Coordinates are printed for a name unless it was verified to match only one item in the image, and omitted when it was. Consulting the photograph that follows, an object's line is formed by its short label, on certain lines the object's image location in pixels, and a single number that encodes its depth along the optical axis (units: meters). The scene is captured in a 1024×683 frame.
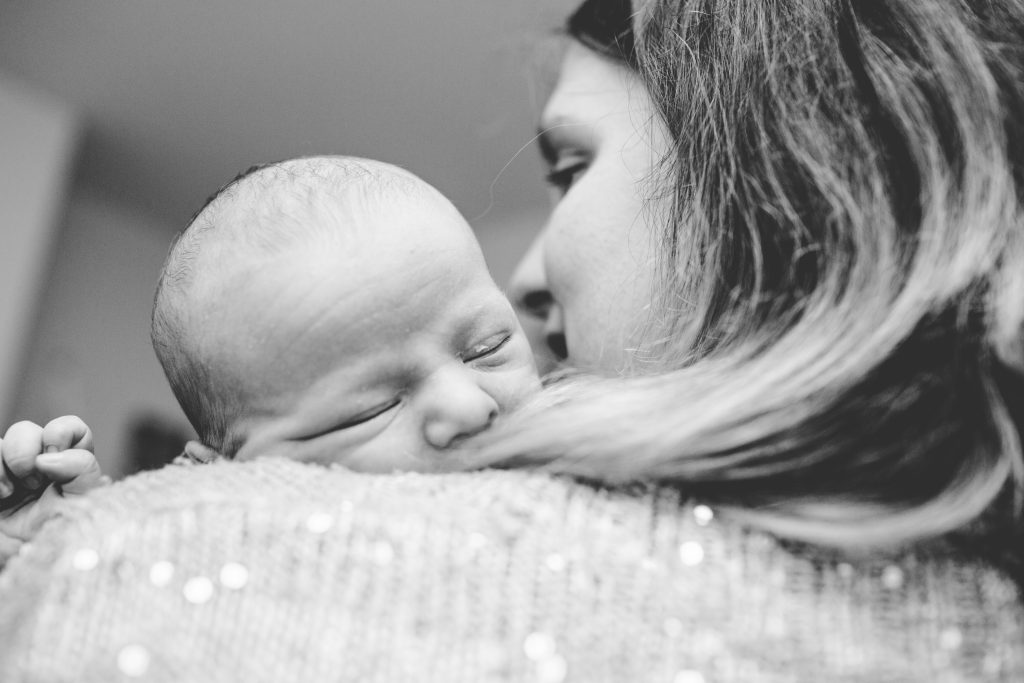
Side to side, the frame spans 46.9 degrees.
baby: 0.29
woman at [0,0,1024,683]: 0.21
